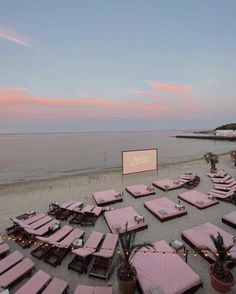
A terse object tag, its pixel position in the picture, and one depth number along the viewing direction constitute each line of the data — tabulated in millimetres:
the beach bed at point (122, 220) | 8156
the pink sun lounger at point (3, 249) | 6633
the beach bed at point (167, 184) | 13859
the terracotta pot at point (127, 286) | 4676
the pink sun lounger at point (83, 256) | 5977
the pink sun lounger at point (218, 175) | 16562
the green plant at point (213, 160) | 18672
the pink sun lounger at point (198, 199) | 10656
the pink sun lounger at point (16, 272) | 5336
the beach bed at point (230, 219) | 8445
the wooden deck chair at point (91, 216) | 9215
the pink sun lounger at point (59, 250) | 6379
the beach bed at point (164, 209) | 9308
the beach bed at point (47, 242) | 6779
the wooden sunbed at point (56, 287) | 4840
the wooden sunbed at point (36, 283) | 4895
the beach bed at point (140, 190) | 12650
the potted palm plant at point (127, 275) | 4695
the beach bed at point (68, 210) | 9841
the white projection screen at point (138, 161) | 15373
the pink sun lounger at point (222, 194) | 11485
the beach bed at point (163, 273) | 4754
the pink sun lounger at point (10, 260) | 5859
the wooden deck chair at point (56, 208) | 10359
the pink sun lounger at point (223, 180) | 14925
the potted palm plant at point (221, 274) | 4766
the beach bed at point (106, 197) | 11469
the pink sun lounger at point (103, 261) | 5710
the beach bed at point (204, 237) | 6243
